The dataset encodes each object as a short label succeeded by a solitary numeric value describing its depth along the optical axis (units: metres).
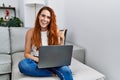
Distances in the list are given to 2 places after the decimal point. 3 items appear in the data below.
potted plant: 2.94
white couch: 1.64
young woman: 1.69
